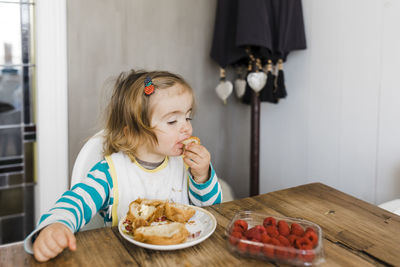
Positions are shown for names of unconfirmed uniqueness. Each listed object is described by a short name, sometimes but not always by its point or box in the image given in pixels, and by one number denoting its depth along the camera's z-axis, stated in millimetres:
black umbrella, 1924
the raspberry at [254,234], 741
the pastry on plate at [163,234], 765
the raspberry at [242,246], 737
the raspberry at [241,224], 804
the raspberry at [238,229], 787
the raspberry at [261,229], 757
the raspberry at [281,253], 702
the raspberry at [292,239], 737
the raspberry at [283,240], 731
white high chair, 1239
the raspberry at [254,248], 726
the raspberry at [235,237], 749
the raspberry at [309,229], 769
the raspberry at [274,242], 727
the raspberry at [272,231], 766
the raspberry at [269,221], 820
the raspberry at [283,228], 782
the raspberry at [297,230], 778
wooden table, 737
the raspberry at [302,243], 711
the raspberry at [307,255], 694
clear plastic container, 699
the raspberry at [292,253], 697
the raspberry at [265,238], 739
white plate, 756
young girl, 1161
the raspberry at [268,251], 713
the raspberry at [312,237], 726
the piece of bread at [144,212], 862
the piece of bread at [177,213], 901
